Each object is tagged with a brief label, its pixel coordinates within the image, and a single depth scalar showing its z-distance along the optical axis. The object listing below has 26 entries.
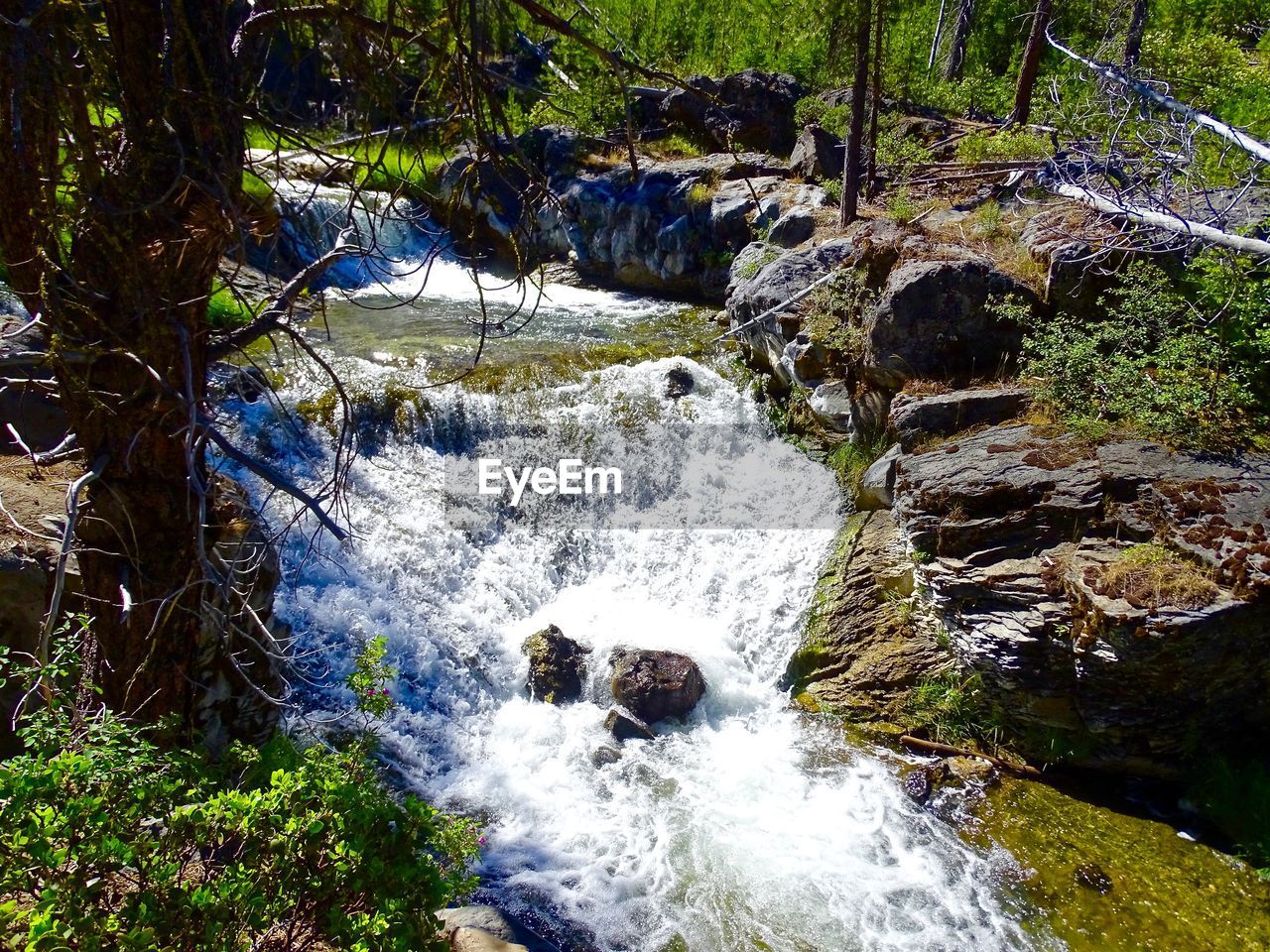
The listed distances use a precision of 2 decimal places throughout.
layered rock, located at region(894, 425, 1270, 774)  5.79
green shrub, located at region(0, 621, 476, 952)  2.20
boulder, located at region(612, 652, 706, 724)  7.84
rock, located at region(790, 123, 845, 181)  15.79
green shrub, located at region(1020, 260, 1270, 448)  6.75
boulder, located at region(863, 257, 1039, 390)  8.48
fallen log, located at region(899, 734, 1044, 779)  6.79
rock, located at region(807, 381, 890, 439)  9.42
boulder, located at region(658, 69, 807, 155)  18.45
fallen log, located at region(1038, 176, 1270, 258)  5.63
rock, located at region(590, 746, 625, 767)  7.32
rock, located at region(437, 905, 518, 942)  5.00
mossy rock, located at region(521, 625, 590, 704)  8.17
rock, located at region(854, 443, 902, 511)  8.59
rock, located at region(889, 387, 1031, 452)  8.02
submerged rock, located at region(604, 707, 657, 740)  7.66
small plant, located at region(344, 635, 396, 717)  4.05
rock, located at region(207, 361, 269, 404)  9.74
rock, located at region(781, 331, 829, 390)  10.36
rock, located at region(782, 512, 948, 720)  7.70
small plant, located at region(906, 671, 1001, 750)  7.08
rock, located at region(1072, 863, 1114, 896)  5.68
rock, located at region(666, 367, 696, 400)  11.39
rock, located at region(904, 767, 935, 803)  6.67
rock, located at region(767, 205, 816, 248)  13.56
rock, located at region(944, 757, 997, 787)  6.79
